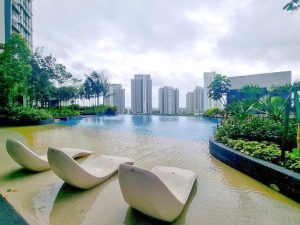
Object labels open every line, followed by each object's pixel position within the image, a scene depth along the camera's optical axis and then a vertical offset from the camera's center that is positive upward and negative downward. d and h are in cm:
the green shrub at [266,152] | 344 -89
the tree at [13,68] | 1328 +322
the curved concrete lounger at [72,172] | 280 -95
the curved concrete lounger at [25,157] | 378 -93
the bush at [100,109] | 2902 +58
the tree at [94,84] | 3164 +486
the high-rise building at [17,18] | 2591 +1511
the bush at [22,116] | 1376 -23
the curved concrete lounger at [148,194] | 196 -90
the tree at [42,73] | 1709 +375
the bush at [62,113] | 1983 -3
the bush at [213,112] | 2290 +3
